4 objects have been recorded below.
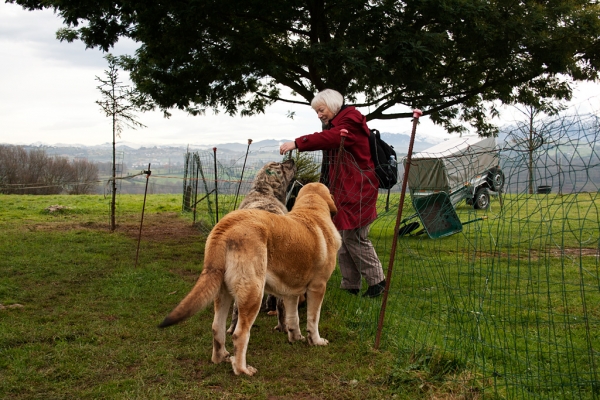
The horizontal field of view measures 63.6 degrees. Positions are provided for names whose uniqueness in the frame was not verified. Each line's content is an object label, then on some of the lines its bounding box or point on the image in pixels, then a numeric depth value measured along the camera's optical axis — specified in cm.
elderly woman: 511
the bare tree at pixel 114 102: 1125
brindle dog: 515
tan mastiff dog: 367
